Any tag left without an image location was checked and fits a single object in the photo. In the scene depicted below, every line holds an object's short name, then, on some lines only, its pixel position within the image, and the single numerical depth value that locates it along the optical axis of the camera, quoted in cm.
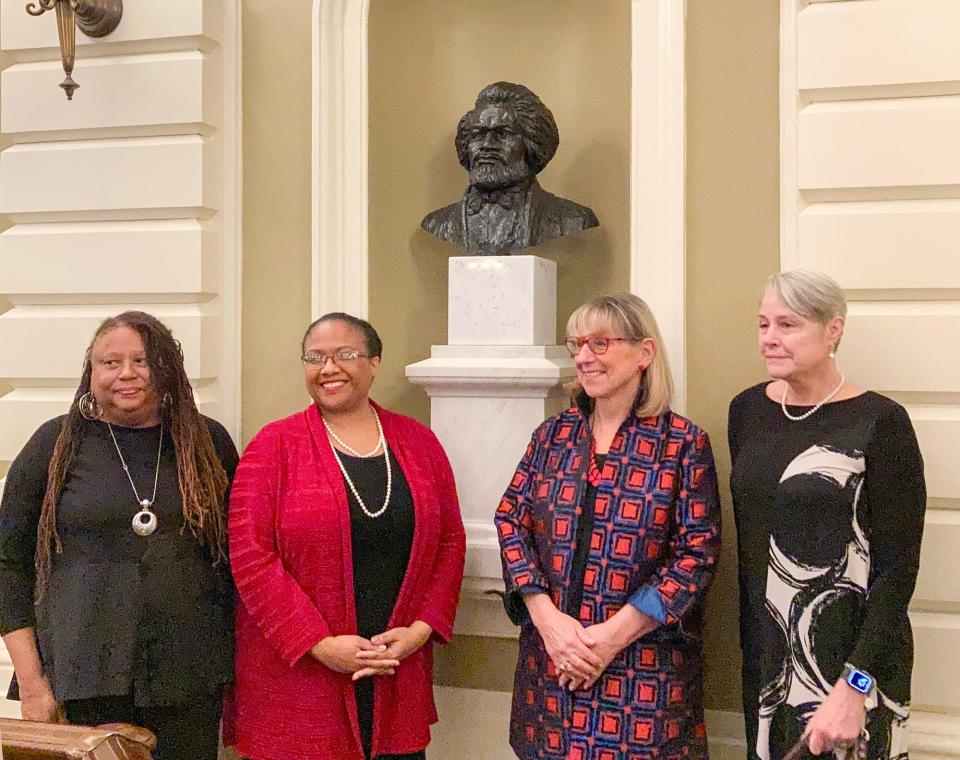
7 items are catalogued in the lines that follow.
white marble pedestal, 322
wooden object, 157
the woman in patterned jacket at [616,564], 258
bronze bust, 327
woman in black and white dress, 241
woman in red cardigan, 273
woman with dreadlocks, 264
